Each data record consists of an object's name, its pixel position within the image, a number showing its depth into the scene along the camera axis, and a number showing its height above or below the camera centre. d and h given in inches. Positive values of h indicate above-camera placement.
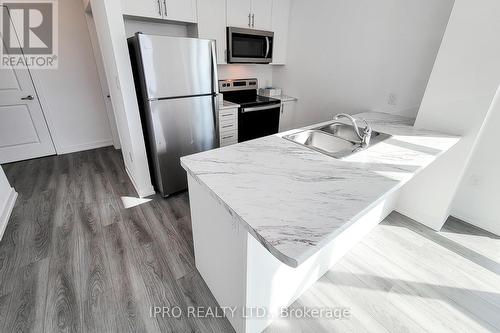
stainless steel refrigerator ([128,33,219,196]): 76.5 -10.1
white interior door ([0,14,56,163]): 116.6 -27.7
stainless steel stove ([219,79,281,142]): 116.1 -17.8
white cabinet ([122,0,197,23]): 79.3 +20.8
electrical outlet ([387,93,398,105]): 86.4 -8.6
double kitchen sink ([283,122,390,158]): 60.9 -16.9
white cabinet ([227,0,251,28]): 102.1 +25.0
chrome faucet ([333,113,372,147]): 54.0 -13.9
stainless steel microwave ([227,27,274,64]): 105.5 +11.7
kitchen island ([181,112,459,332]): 29.9 -18.1
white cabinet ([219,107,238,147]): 107.3 -25.1
